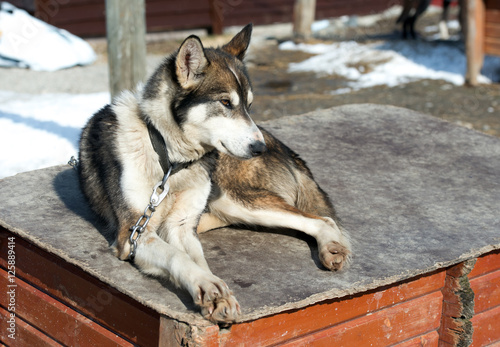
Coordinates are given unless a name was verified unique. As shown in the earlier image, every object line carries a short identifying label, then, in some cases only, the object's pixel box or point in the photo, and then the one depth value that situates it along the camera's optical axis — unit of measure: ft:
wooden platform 7.56
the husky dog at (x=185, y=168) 8.38
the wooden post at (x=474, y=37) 28.02
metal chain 8.05
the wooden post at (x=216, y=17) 40.63
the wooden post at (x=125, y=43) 16.47
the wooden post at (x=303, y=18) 39.81
